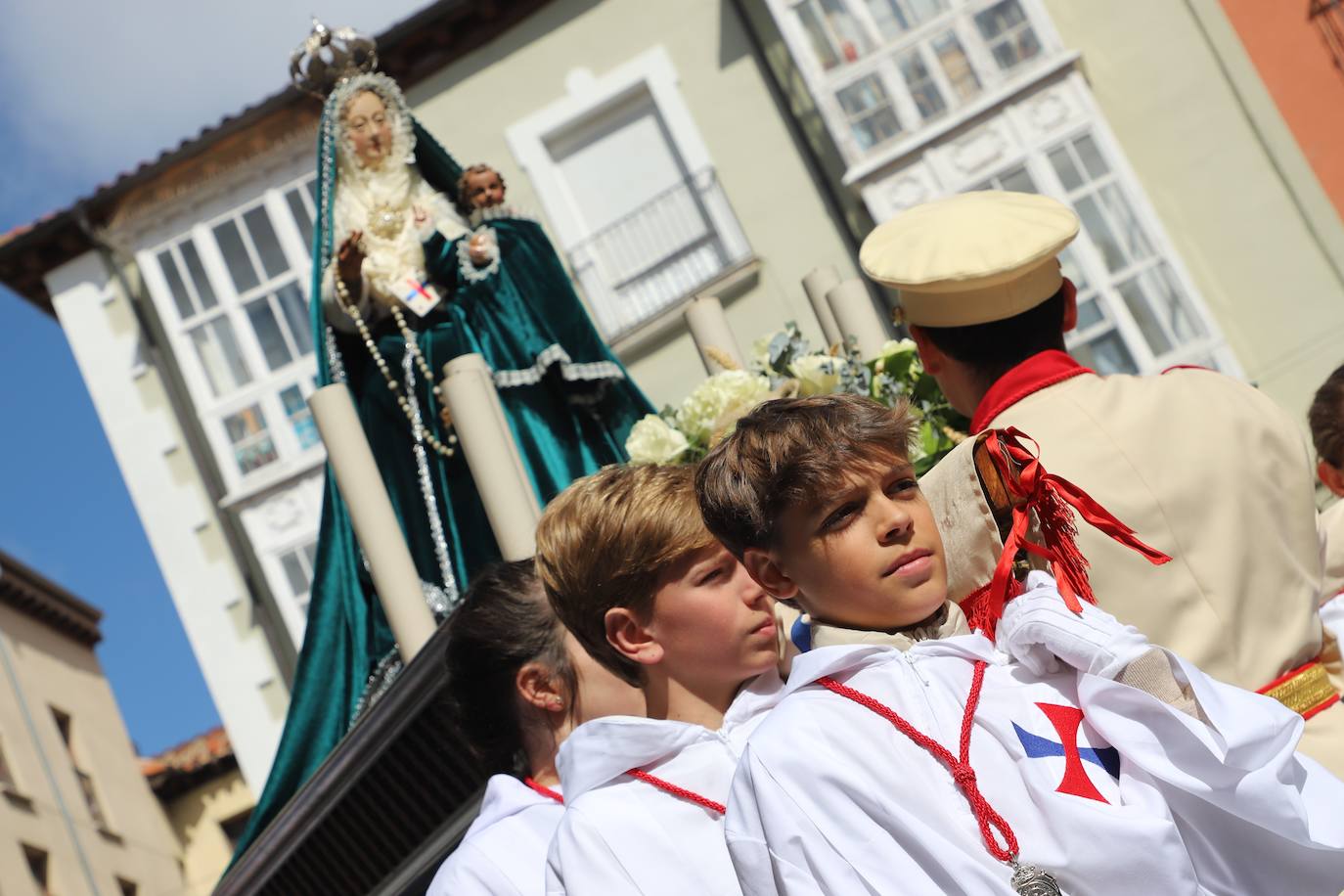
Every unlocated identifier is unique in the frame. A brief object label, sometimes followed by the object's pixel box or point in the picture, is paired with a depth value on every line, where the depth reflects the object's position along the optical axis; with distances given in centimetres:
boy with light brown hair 232
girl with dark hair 269
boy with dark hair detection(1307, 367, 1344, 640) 377
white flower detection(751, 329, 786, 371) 394
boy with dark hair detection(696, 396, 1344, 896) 179
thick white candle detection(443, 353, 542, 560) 426
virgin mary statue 495
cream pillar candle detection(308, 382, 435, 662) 443
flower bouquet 368
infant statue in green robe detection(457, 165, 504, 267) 493
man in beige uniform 229
